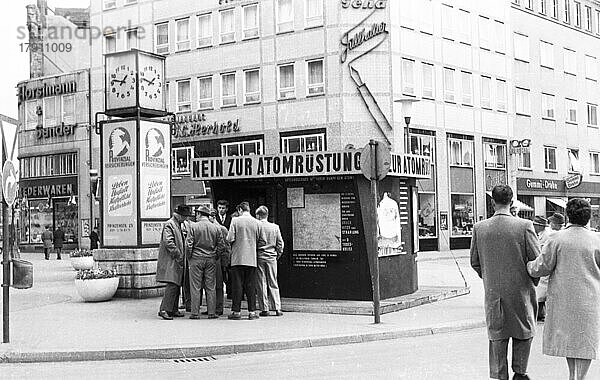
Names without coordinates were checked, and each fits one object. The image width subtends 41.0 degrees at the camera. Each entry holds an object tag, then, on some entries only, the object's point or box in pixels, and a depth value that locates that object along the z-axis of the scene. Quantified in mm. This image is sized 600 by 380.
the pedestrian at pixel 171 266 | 13102
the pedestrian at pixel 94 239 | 38016
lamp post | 23292
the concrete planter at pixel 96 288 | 15359
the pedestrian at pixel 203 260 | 13039
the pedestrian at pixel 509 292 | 6945
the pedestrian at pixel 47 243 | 39625
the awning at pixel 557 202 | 47122
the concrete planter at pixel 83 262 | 25294
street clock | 16998
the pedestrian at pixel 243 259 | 12930
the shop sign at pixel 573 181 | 45625
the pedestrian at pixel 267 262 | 13211
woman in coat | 6680
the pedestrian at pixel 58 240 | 40156
